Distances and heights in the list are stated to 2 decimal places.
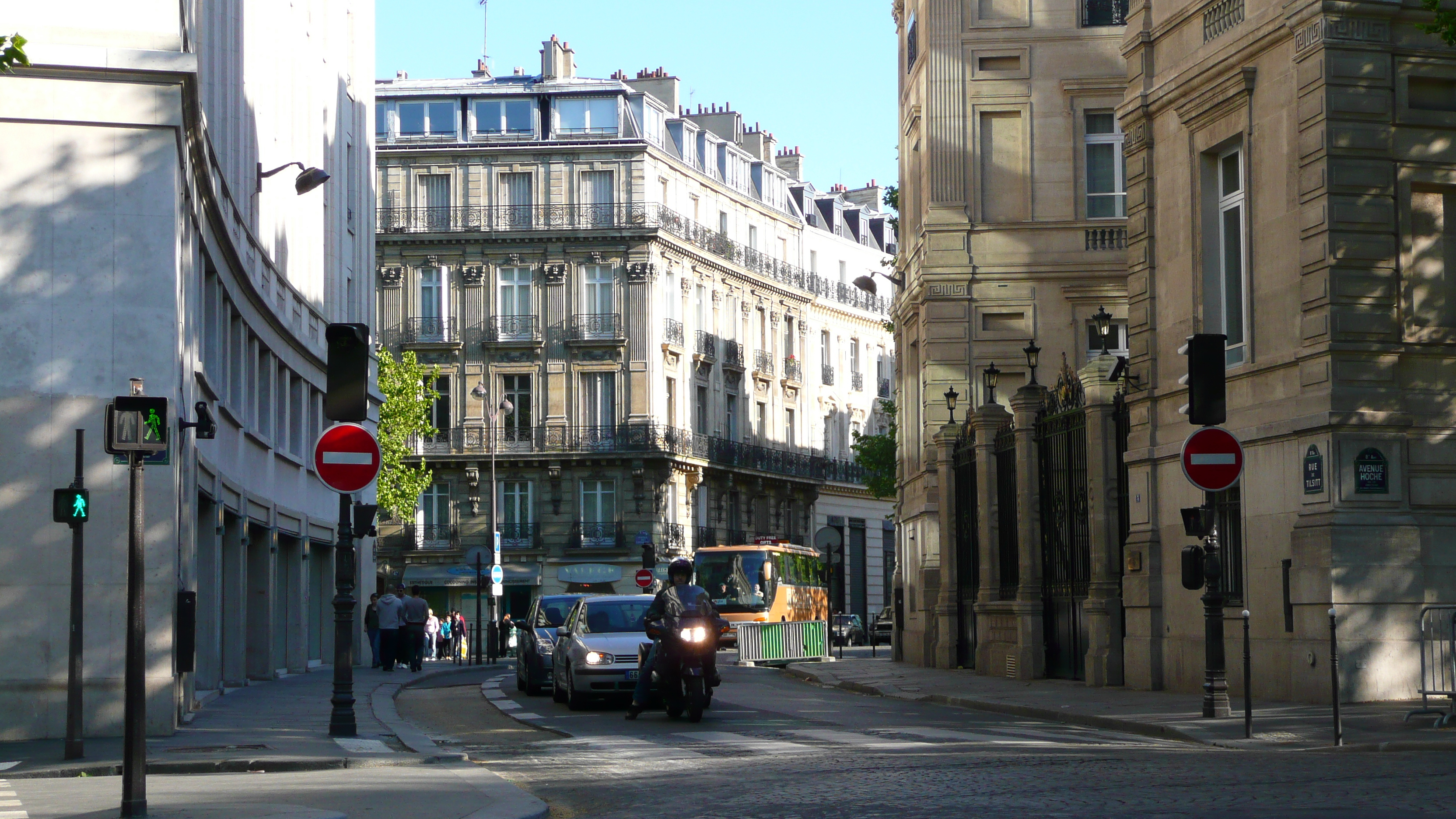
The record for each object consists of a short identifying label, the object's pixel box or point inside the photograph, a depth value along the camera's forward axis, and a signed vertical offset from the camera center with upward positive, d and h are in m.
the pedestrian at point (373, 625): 38.09 -1.53
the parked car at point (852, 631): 68.12 -3.25
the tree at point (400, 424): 57.72 +3.92
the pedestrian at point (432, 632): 54.12 -2.41
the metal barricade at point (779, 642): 38.00 -2.00
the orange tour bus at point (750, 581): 53.28 -1.05
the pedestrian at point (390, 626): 36.31 -1.50
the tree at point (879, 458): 60.19 +2.72
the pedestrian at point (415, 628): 36.91 -1.56
